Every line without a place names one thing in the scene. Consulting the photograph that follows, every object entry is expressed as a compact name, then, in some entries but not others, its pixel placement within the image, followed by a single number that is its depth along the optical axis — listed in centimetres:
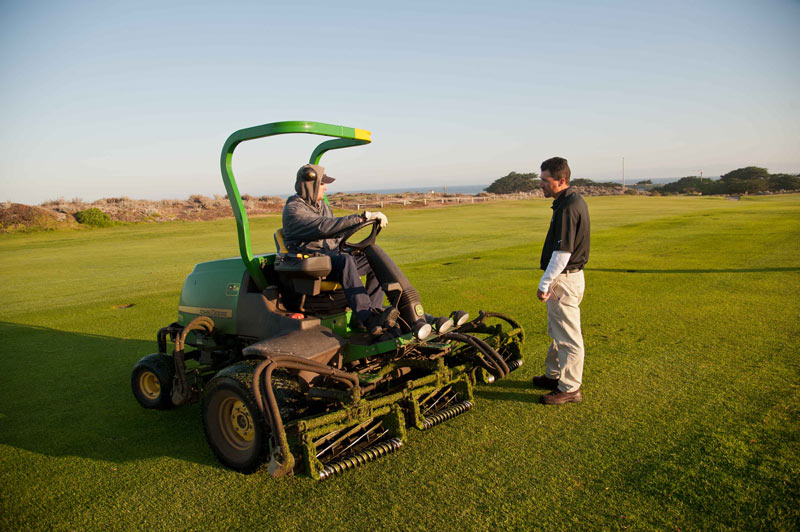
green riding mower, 357
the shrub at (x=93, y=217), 3041
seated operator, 440
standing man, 454
